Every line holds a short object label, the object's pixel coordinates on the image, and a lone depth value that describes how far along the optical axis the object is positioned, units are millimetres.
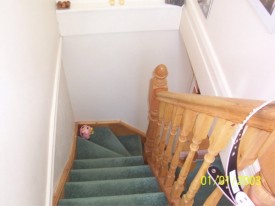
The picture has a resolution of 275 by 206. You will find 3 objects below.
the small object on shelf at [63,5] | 2395
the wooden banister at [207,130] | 695
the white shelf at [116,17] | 2434
